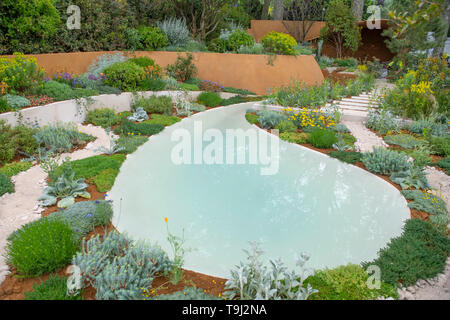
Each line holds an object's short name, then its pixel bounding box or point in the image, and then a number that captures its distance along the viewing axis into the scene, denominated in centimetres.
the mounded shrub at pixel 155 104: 839
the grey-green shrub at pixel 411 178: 488
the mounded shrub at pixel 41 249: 287
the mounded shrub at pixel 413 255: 309
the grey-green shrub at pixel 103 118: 719
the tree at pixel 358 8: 1922
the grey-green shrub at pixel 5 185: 422
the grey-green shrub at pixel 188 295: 266
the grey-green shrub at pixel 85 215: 357
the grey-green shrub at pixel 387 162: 531
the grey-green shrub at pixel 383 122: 740
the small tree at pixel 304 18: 1911
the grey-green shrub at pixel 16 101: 599
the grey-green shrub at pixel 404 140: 647
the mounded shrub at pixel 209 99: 962
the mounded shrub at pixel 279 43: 1227
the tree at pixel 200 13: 1312
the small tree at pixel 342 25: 1619
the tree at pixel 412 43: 1427
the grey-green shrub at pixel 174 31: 1182
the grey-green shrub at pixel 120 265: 272
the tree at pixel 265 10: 2217
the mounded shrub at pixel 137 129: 685
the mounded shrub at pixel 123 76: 840
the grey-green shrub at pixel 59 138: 562
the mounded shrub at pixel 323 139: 648
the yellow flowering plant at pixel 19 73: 630
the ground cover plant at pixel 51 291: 261
